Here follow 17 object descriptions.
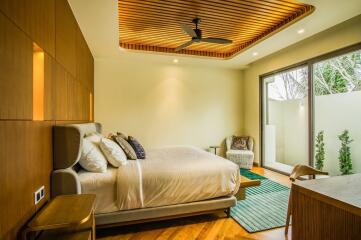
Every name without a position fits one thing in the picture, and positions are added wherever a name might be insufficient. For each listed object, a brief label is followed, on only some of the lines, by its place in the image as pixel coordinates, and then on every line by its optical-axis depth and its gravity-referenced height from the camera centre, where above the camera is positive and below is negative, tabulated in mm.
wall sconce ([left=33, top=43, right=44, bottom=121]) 1599 +302
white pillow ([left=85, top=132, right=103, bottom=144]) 2608 -214
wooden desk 1115 -520
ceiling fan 3203 +1334
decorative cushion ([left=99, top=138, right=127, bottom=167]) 2488 -392
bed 1934 -692
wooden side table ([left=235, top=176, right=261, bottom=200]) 2865 -889
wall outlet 1534 -554
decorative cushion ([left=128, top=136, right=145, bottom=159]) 3132 -414
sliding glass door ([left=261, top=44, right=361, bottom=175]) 3367 +111
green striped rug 2512 -1219
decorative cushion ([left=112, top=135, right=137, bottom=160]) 2931 -367
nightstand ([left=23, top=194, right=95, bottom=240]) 1227 -603
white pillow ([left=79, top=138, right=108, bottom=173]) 2214 -417
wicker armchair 5059 -890
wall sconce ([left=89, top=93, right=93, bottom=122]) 4372 +298
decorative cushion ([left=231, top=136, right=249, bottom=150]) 5461 -592
